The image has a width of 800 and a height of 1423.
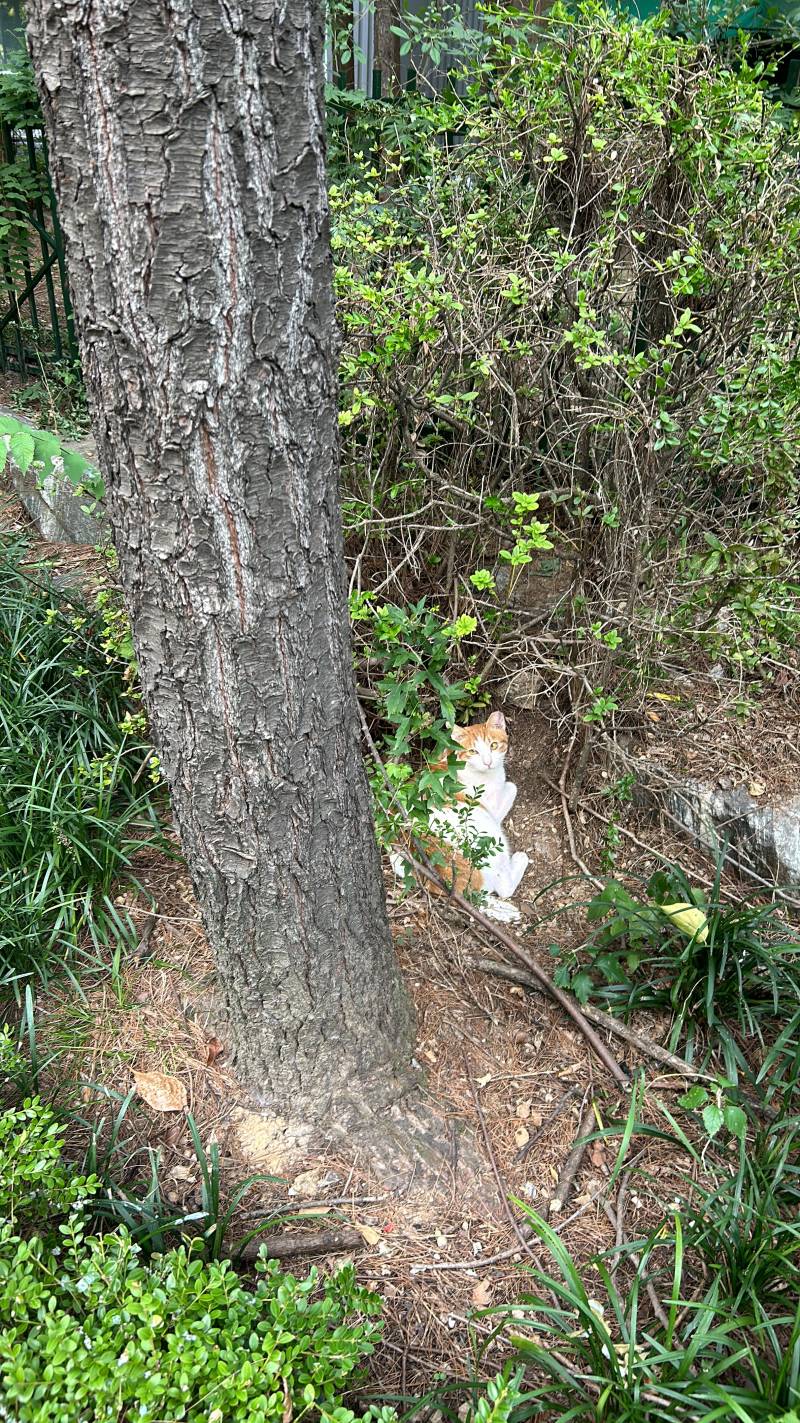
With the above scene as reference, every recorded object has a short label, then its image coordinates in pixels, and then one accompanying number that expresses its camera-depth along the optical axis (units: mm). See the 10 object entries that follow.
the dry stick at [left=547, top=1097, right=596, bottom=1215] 2219
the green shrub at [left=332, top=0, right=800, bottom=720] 2594
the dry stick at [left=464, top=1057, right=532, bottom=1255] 2130
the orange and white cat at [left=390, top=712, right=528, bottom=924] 2881
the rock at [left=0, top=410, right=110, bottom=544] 4246
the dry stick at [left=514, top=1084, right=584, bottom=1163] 2338
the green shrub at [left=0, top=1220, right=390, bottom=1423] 1450
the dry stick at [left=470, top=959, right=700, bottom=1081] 2420
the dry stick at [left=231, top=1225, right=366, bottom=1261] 2031
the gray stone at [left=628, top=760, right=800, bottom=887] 3207
